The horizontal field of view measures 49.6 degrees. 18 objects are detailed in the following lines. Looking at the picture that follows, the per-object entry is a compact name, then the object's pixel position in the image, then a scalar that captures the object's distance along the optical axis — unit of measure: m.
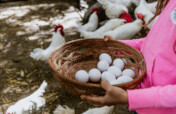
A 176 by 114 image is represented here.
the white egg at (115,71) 1.28
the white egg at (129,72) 1.21
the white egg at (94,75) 1.28
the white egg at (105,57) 1.37
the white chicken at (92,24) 3.00
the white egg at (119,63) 1.34
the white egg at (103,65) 1.34
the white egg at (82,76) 1.22
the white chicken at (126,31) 2.26
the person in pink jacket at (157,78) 0.77
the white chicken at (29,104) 1.47
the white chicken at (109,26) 2.54
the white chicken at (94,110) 1.42
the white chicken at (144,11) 2.58
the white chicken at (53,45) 2.20
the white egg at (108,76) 1.23
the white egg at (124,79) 1.13
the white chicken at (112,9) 2.79
